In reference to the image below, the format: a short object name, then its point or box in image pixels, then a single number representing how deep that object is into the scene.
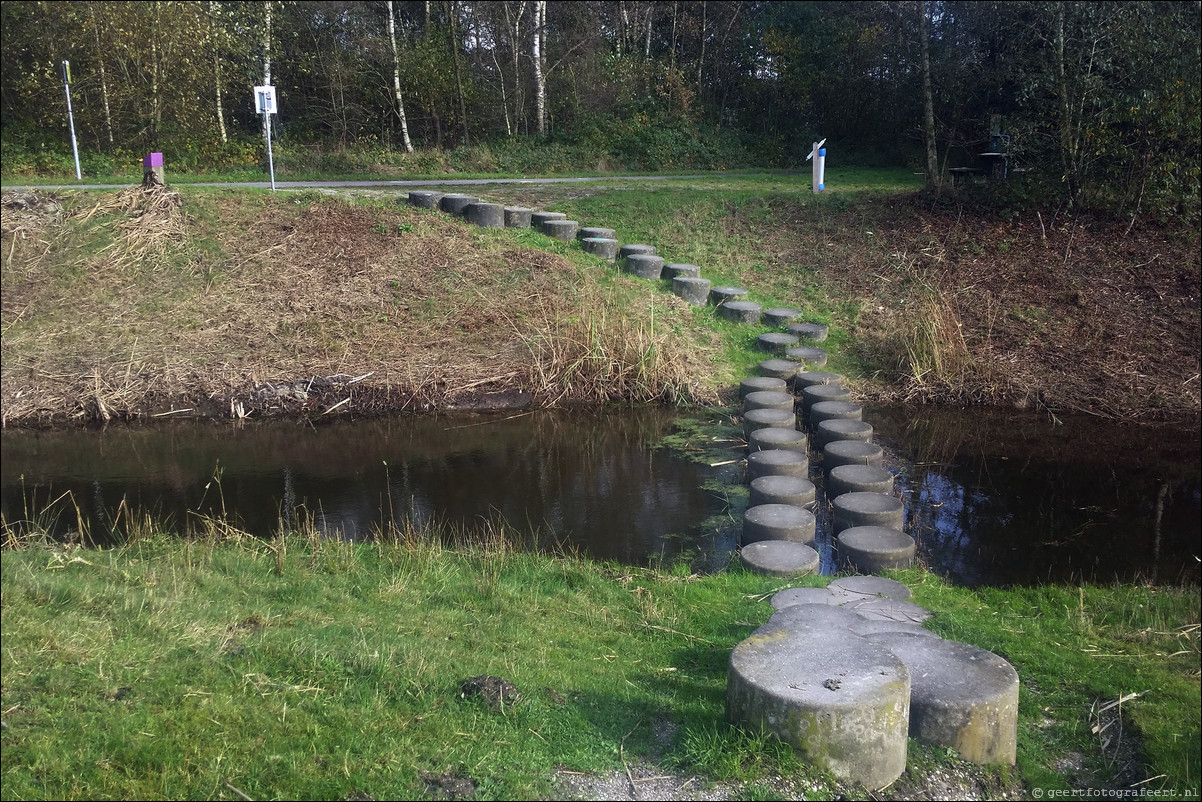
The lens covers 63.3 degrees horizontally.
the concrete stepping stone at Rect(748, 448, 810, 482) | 8.37
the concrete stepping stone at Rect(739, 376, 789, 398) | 10.84
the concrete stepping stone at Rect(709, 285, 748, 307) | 13.52
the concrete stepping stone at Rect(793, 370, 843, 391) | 11.06
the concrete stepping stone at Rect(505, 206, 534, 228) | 14.84
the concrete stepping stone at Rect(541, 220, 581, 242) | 14.59
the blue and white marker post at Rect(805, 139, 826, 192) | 16.47
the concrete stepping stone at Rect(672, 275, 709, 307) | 13.32
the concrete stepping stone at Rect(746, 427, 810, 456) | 8.95
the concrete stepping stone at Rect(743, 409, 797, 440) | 9.59
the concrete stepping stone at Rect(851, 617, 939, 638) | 4.71
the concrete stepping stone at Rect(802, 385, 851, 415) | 10.46
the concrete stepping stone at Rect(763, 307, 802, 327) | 12.95
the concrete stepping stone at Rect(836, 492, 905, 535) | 7.40
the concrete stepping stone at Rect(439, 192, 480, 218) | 14.89
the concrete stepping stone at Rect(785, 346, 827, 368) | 11.96
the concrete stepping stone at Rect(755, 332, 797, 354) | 12.33
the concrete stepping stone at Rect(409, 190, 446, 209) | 15.06
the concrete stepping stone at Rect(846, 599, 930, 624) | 5.46
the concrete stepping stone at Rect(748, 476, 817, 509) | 7.82
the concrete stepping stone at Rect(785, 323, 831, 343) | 12.64
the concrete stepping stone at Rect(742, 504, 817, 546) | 7.18
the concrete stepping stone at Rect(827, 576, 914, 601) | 6.03
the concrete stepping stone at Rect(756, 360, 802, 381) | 11.48
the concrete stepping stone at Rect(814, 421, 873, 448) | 9.20
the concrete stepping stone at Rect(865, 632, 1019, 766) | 3.91
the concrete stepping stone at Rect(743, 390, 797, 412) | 10.19
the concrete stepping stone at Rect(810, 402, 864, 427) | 9.85
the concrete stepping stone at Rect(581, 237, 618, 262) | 14.27
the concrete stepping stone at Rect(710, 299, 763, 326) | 12.99
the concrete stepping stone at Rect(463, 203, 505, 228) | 14.66
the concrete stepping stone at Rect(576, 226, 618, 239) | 14.78
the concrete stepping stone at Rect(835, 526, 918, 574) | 6.84
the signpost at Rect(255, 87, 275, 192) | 14.78
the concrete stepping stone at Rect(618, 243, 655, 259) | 14.35
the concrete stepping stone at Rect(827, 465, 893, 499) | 7.94
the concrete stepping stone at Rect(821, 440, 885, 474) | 8.63
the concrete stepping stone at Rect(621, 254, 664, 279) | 13.83
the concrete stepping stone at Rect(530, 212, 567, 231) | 14.97
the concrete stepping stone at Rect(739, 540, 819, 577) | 6.66
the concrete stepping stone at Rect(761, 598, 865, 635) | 4.38
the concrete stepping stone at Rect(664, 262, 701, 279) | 13.77
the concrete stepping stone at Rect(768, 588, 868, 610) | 5.75
